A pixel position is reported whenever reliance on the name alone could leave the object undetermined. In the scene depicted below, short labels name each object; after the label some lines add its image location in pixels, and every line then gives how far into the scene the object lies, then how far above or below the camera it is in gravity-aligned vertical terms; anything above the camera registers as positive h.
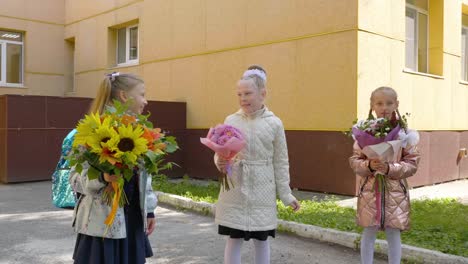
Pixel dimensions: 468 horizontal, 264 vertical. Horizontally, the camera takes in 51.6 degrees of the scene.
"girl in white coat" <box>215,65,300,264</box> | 3.64 -0.35
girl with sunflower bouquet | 2.63 -0.23
